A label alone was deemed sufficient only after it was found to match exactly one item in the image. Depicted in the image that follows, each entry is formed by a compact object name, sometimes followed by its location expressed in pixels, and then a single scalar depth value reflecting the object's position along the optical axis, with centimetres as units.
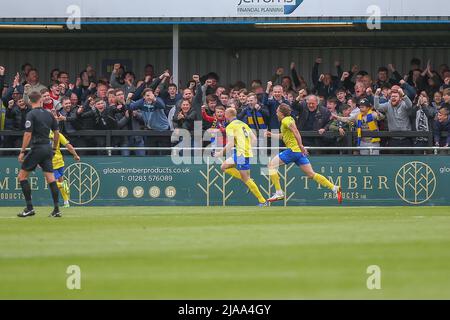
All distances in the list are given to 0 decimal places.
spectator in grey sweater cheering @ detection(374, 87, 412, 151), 2416
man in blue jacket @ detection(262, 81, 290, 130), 2431
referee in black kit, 1903
